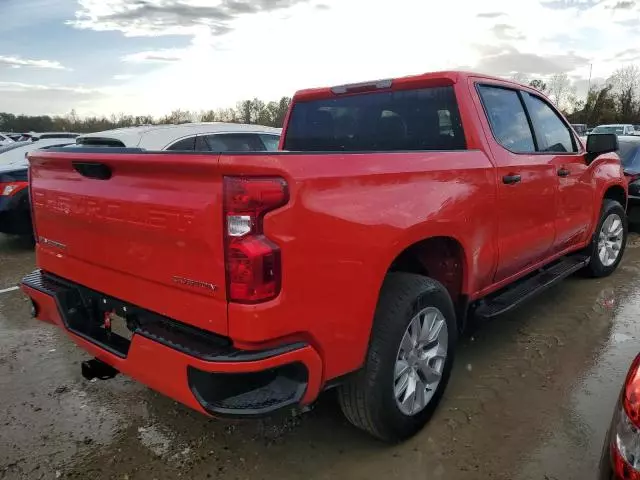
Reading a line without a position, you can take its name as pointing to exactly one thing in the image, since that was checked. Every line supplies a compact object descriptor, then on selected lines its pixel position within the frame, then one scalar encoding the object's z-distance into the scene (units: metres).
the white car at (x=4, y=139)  21.02
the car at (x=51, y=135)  18.47
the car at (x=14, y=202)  7.02
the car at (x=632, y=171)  7.58
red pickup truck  1.95
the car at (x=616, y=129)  25.07
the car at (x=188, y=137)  6.48
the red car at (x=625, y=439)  1.44
